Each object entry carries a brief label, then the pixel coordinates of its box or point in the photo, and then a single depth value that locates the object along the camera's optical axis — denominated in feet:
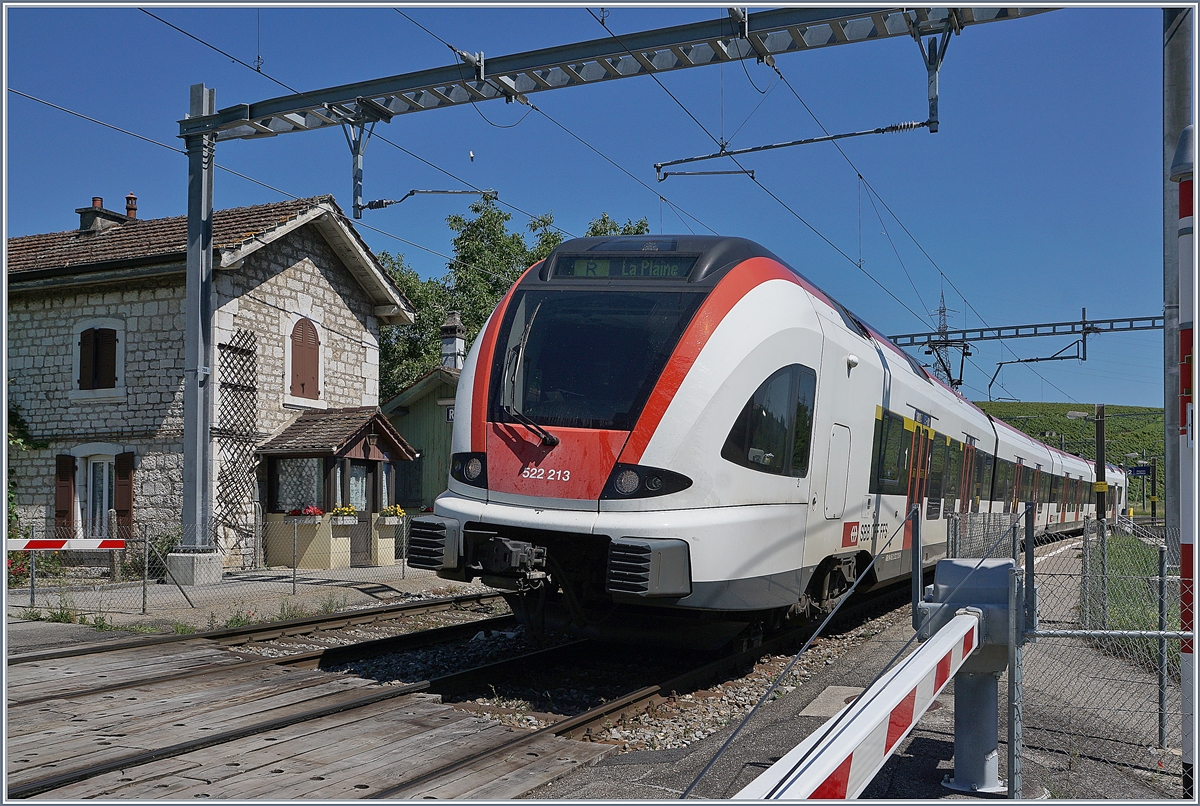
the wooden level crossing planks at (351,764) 17.17
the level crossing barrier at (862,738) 8.86
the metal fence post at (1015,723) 15.64
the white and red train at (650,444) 23.84
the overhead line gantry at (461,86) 39.47
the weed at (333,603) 40.96
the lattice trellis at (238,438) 61.67
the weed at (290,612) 39.40
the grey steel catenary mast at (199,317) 53.11
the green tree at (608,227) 143.09
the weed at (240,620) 36.75
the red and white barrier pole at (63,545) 39.27
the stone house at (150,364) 62.13
